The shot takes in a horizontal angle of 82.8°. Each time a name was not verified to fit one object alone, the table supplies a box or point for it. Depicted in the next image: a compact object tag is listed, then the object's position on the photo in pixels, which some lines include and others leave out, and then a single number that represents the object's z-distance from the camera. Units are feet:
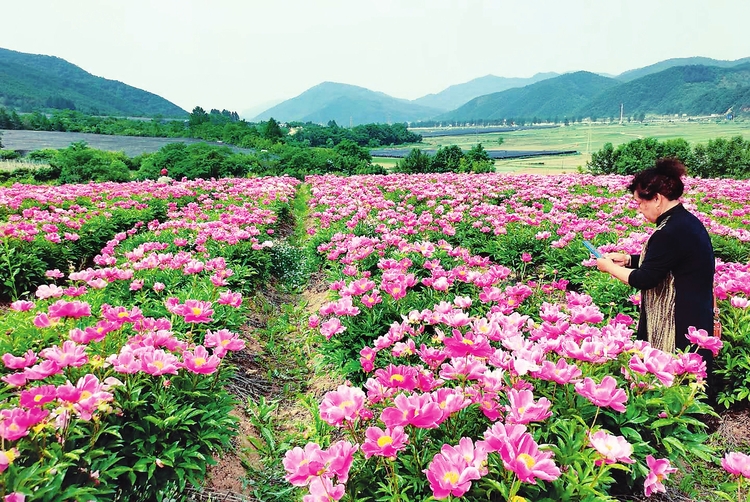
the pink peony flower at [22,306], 9.18
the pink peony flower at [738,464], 5.01
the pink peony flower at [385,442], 4.78
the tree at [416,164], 75.31
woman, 9.29
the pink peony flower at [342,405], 5.35
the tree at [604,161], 70.38
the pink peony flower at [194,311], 8.57
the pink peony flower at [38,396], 5.65
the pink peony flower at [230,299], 10.42
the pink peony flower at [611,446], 4.68
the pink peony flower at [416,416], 4.97
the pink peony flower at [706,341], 7.13
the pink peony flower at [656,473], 5.19
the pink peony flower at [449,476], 4.24
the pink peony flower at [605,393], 5.13
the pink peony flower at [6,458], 4.66
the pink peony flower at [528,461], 4.24
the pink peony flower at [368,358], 7.03
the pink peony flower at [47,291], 9.64
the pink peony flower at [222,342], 7.55
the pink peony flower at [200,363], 6.95
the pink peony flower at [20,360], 6.61
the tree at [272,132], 162.26
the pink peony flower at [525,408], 5.07
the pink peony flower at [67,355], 6.50
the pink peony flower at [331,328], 8.97
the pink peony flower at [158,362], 6.59
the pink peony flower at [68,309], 8.11
